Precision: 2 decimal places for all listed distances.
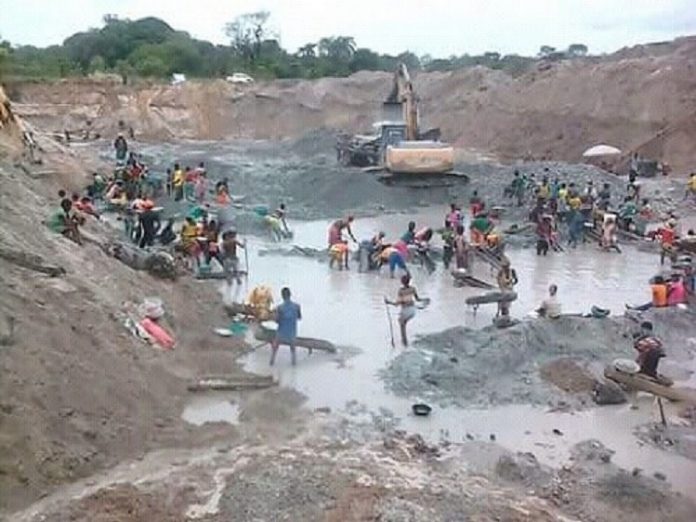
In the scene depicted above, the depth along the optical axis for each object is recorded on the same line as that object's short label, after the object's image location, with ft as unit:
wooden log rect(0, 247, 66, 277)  44.78
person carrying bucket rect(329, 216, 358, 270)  72.69
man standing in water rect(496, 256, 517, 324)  56.13
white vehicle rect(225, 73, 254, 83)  204.85
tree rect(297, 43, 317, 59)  267.88
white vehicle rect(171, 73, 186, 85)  196.44
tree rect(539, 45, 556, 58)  292.98
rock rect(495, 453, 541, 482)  35.09
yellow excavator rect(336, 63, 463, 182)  105.60
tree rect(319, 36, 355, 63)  274.36
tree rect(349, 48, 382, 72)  266.98
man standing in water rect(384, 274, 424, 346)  51.29
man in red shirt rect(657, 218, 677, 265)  75.56
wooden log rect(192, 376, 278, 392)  43.21
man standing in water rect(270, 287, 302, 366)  47.42
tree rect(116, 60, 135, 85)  192.83
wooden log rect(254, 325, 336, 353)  49.08
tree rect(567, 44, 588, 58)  284.86
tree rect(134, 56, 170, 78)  206.39
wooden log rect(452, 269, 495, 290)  66.90
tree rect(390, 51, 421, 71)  285.64
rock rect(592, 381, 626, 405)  43.32
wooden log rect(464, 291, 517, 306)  55.77
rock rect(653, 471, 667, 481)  35.91
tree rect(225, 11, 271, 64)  278.22
